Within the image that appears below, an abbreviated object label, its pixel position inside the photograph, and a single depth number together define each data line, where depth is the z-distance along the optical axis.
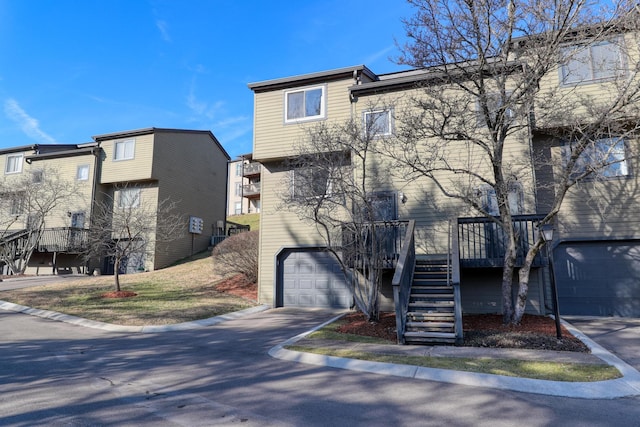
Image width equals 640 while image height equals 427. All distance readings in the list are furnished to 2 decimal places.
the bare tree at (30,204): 21.64
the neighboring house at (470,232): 11.37
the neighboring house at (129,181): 21.70
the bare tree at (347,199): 10.05
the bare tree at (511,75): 8.46
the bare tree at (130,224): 15.02
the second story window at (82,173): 23.22
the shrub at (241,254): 16.31
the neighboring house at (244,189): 39.47
